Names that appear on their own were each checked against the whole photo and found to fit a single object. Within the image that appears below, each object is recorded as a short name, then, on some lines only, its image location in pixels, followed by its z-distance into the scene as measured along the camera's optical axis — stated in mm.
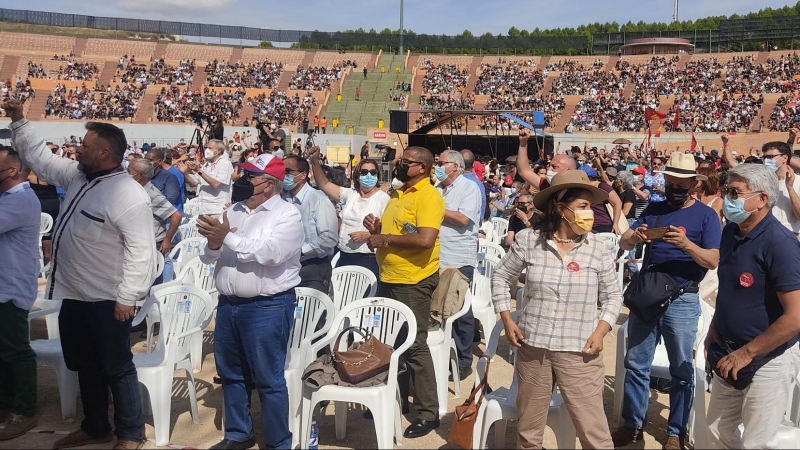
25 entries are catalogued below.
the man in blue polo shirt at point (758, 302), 2895
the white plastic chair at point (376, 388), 3736
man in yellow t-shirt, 4176
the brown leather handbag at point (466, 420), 3487
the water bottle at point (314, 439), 3852
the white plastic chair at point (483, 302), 5781
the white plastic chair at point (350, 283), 5289
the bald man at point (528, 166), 4831
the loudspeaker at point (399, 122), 23531
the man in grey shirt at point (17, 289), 4114
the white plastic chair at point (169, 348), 4133
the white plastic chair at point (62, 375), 4379
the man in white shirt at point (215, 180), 7734
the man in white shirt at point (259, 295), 3602
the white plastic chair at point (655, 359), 4273
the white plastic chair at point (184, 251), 6764
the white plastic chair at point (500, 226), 9667
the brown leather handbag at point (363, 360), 3770
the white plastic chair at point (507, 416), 3496
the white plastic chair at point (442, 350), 4625
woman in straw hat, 3109
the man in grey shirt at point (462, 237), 5270
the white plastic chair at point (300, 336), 4031
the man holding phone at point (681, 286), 3717
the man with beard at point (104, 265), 3660
